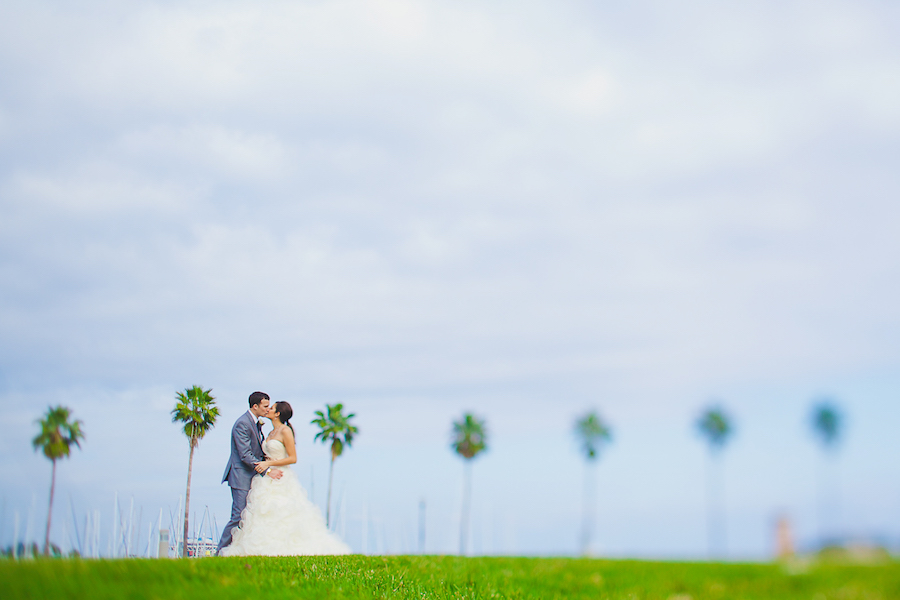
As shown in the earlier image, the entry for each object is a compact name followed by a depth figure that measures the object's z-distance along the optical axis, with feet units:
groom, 43.06
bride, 42.80
